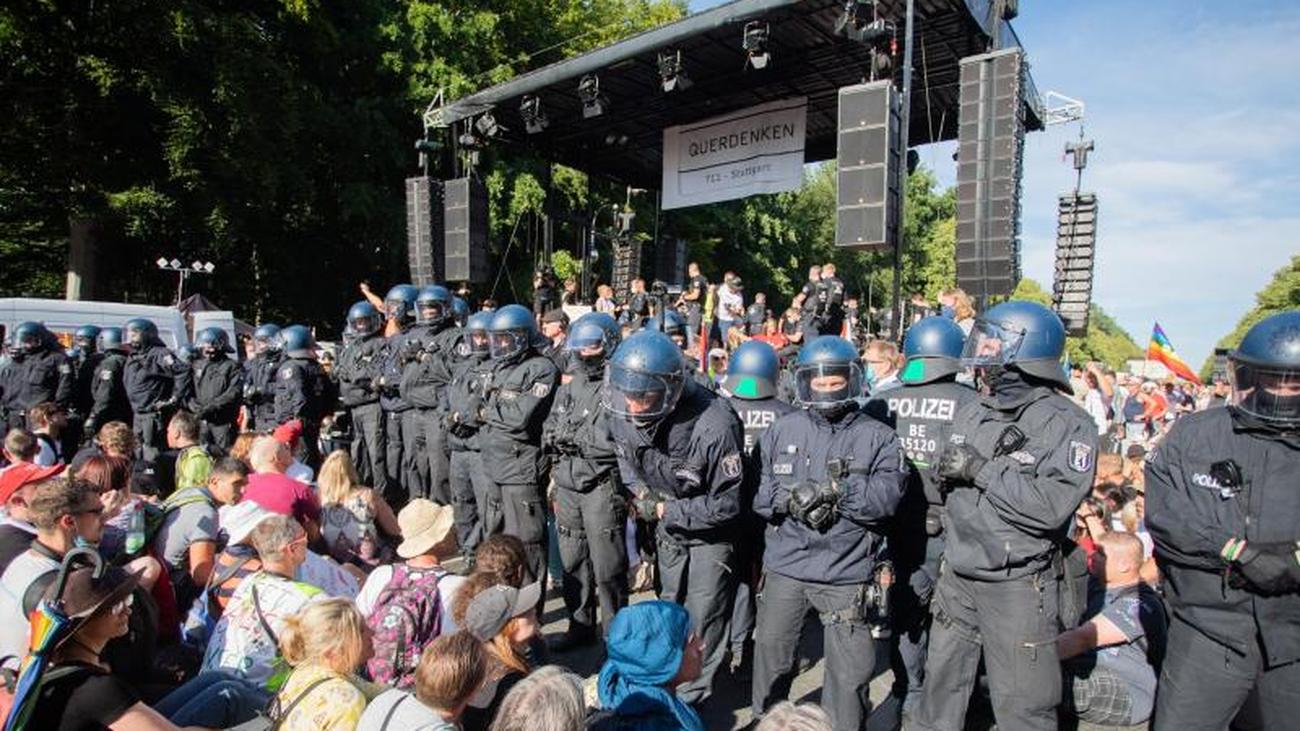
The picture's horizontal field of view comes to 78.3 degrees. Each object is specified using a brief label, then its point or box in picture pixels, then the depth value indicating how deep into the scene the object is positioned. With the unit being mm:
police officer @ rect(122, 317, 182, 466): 8938
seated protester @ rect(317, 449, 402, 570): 5039
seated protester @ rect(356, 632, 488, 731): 2400
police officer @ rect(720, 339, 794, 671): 4582
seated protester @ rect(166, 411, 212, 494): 5371
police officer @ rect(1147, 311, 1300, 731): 2764
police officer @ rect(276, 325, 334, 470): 8375
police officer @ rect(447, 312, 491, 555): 6004
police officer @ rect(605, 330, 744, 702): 3965
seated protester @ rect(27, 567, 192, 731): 2305
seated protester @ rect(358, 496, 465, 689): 3160
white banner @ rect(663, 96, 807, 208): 15391
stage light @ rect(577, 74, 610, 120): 13695
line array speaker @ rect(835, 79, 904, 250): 9531
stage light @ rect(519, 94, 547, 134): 14539
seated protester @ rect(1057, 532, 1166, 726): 4168
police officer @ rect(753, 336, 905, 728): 3525
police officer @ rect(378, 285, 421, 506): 7863
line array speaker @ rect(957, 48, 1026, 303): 9555
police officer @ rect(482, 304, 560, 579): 5586
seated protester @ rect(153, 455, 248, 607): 4152
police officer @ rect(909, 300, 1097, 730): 3174
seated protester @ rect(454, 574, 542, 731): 2826
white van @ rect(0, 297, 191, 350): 11383
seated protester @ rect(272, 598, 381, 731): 2529
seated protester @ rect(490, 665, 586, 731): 2113
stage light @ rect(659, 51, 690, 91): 12445
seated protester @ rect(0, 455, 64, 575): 3621
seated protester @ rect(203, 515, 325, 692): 3336
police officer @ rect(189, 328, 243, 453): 8773
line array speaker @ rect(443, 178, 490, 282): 15586
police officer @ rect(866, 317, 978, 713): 4160
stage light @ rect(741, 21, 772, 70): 11422
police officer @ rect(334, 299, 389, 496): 8250
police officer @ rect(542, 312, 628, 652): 4910
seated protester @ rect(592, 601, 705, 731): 2449
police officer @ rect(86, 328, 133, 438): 9141
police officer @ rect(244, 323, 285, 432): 8875
